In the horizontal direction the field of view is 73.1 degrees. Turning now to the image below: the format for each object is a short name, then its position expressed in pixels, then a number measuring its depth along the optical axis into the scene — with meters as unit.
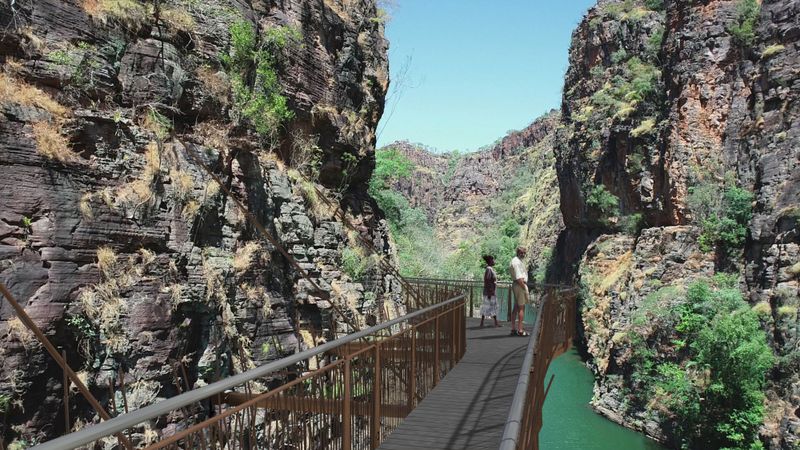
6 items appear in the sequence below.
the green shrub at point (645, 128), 30.06
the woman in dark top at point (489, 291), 12.74
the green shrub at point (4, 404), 6.58
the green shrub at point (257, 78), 12.84
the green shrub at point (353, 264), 14.68
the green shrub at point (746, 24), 26.02
